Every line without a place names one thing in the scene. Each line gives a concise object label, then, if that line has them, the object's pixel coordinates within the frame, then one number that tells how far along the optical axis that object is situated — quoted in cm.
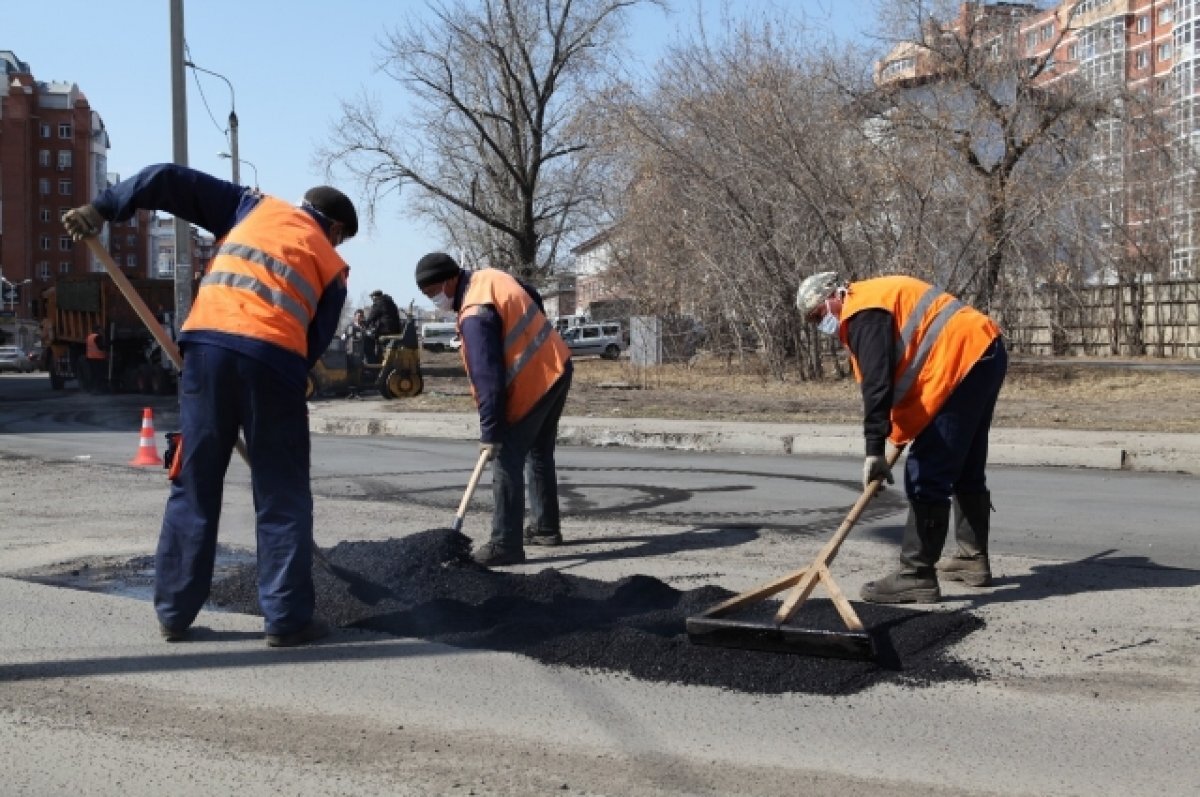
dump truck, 2611
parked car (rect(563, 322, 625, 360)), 4912
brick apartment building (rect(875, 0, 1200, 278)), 2344
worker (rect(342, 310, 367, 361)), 2327
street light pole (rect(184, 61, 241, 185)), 3247
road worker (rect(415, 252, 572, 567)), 664
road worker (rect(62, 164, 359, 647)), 471
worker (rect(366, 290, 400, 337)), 2200
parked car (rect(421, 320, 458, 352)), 6262
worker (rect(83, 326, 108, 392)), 2702
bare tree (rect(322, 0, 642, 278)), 3650
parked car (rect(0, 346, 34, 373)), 5412
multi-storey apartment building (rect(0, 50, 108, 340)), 10200
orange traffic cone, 1163
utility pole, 1920
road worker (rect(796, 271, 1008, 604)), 539
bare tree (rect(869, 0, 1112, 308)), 2105
